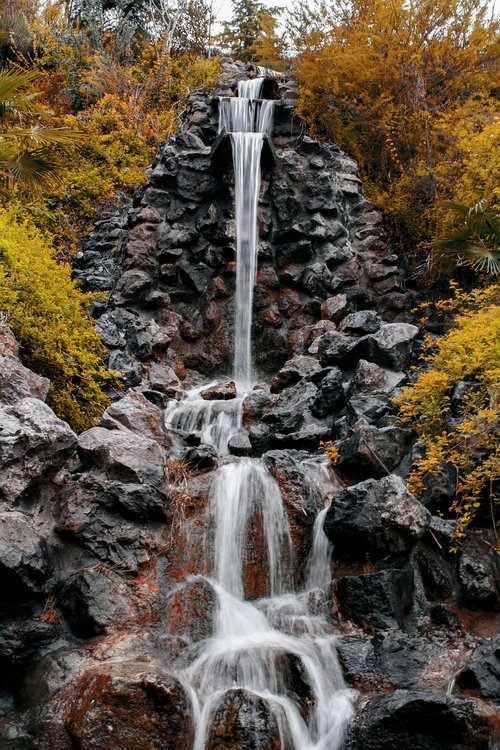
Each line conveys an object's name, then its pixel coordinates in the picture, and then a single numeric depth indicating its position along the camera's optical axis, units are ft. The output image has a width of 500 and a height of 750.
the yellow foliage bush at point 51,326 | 25.72
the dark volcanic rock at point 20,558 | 17.21
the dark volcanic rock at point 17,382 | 21.39
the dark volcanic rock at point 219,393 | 37.63
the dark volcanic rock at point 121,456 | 21.58
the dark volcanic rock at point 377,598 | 18.42
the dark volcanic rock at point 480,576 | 18.99
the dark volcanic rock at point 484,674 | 15.53
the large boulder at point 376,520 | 19.89
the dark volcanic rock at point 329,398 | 31.63
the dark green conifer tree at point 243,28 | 87.40
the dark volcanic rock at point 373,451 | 24.56
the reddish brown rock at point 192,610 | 18.44
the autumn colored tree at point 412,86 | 47.29
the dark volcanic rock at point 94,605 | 17.63
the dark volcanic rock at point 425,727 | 13.93
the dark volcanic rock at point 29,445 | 19.20
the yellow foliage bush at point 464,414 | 20.71
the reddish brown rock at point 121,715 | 14.28
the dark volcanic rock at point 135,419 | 25.94
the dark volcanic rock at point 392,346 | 33.37
